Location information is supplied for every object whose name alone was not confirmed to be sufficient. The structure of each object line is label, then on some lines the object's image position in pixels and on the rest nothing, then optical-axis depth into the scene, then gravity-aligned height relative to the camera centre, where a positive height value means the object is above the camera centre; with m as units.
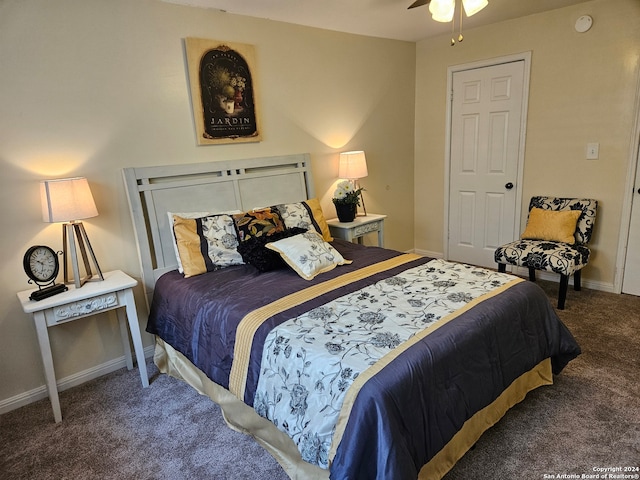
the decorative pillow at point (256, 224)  2.80 -0.47
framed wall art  2.92 +0.49
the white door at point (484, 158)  3.94 -0.16
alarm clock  2.24 -0.56
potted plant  3.67 -0.44
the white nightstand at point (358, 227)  3.62 -0.69
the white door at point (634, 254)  3.35 -0.99
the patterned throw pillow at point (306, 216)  3.10 -0.48
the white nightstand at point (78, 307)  2.19 -0.78
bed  1.50 -0.80
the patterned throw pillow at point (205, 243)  2.67 -0.56
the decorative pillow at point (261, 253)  2.59 -0.62
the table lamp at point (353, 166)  3.77 -0.15
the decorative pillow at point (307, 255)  2.49 -0.63
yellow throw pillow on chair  3.48 -0.74
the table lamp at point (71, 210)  2.25 -0.24
